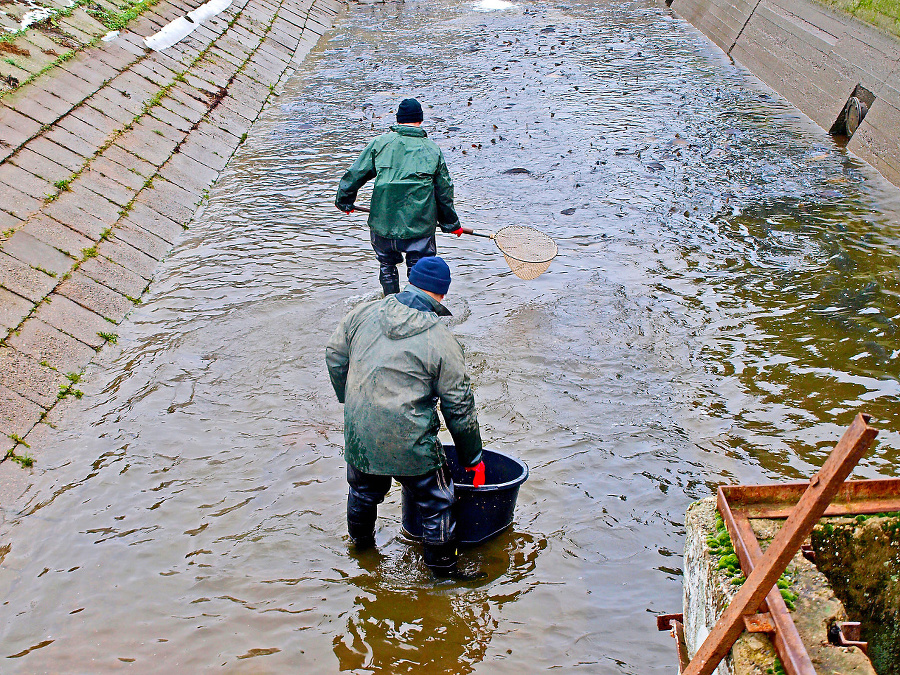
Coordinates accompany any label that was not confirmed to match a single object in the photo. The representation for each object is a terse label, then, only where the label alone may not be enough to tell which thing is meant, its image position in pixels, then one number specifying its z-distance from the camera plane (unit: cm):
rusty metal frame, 254
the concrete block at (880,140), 1134
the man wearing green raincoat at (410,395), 425
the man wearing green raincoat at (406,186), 690
